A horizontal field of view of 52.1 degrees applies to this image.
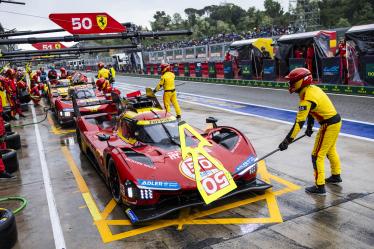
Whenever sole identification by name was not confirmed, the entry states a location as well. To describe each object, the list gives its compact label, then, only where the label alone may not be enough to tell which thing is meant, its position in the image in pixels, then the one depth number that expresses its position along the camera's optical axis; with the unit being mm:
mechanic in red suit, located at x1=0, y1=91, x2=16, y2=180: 8508
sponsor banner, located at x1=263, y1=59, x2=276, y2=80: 23031
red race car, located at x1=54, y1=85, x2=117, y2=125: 13406
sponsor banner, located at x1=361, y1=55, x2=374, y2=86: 16681
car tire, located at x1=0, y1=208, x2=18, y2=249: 5098
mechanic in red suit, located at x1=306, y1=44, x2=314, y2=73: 19938
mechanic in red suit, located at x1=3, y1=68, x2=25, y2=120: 16211
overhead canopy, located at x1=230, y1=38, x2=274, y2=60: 24359
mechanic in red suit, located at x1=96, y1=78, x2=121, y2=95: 16547
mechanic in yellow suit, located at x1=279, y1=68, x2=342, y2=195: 6133
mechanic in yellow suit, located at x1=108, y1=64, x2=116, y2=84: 20612
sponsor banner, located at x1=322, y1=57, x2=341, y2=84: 18469
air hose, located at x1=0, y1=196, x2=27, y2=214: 6555
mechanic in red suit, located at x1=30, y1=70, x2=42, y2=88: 24906
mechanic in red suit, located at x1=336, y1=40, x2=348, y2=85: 18000
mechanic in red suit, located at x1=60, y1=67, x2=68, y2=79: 22434
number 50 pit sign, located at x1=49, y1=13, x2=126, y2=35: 7523
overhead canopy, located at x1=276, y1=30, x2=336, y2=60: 19672
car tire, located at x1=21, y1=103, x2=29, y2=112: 20775
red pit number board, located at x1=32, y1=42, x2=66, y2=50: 16092
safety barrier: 16970
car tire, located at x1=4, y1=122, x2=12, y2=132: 12250
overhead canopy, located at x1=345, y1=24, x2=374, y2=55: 16719
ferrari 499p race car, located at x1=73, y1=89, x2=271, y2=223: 5641
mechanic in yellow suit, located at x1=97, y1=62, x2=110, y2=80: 19828
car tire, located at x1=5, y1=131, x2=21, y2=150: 10812
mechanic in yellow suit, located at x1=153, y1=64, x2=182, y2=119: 13164
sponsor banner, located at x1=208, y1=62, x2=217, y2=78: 29091
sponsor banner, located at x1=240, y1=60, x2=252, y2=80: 24906
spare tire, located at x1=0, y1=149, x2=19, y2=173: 8773
